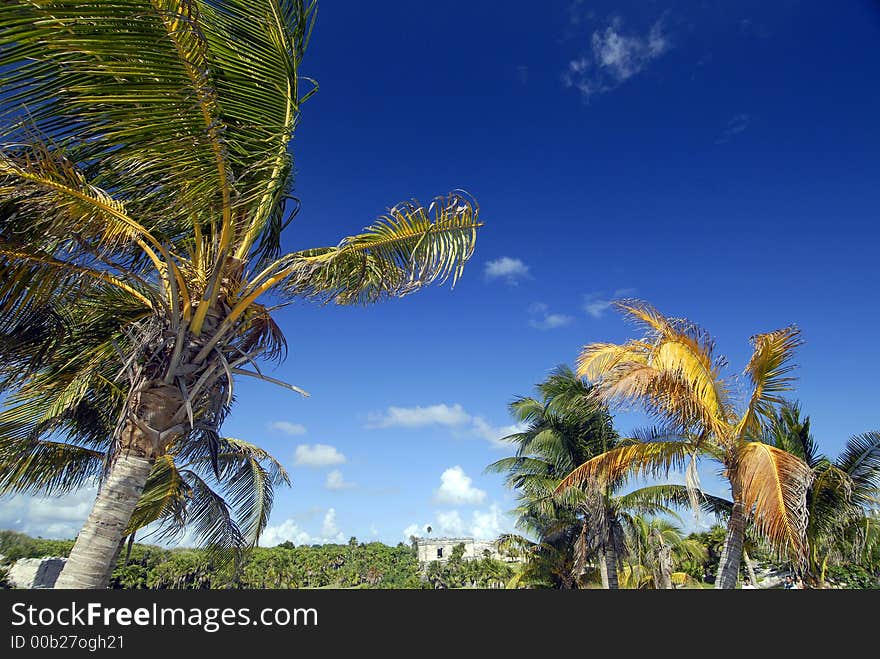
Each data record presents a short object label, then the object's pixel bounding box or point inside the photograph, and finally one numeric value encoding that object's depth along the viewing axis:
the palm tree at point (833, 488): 10.16
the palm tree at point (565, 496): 14.52
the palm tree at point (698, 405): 7.52
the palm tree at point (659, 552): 19.84
